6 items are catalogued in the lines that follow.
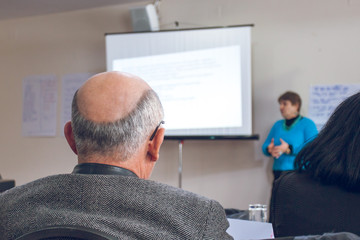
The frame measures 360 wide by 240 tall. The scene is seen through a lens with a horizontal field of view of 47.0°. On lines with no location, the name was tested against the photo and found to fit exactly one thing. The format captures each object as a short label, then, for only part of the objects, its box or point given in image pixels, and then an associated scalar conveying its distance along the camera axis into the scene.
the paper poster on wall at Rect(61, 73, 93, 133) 4.88
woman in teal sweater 3.64
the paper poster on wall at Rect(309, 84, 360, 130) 3.81
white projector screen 3.80
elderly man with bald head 0.77
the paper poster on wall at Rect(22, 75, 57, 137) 4.99
